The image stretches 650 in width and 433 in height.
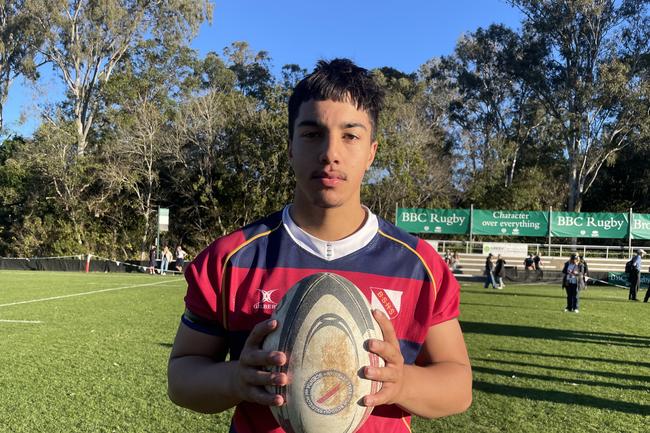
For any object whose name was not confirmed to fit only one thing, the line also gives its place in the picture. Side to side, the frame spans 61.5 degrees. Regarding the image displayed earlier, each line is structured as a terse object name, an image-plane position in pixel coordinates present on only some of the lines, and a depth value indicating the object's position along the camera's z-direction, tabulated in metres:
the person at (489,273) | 22.91
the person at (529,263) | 27.58
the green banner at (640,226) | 28.02
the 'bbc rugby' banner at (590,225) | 28.22
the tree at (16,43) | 39.38
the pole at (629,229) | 27.84
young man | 1.69
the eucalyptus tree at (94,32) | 38.69
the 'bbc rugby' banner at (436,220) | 28.98
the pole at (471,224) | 28.92
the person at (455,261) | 28.38
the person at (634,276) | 18.55
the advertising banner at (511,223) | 28.56
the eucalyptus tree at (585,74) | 37.28
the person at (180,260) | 30.35
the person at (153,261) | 28.64
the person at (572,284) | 13.91
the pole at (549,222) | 28.32
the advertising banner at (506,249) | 28.70
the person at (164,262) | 29.23
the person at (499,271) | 23.04
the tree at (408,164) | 36.47
